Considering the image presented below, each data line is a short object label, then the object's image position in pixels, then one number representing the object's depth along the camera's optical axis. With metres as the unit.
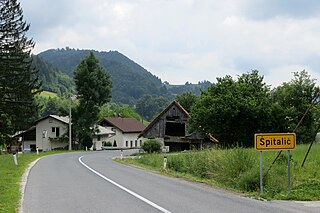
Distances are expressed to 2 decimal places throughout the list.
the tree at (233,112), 46.88
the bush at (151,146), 55.29
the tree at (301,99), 63.38
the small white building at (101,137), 82.25
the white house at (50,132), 82.52
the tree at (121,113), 129.93
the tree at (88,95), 74.44
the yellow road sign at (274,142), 14.30
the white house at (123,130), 97.44
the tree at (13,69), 50.84
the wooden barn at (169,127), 66.12
